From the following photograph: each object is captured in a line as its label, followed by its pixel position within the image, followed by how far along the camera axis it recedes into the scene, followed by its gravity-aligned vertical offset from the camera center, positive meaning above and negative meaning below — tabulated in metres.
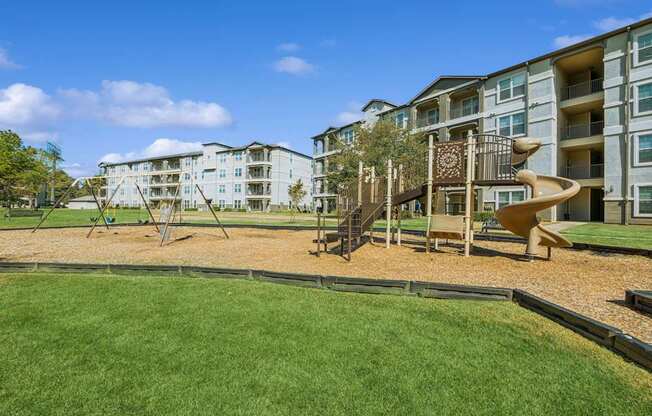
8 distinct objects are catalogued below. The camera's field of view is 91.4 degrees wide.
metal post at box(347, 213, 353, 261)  9.72 -0.95
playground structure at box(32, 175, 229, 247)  13.47 -0.90
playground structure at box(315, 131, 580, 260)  9.68 +0.61
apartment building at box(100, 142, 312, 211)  68.81 +7.57
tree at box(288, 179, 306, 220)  39.09 +2.00
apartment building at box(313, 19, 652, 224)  22.72 +8.54
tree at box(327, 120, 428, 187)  32.34 +6.35
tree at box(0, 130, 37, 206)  34.84 +5.61
